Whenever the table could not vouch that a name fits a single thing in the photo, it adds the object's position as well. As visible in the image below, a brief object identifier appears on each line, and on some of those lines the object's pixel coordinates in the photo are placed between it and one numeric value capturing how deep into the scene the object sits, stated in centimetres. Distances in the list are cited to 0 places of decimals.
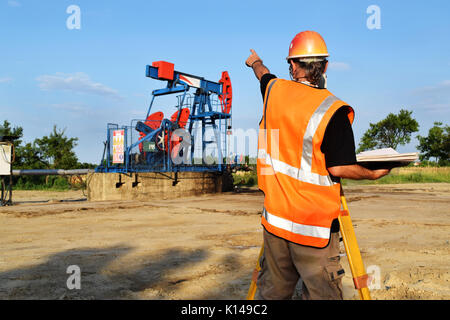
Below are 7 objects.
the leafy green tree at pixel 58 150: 3136
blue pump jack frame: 1764
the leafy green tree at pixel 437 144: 5303
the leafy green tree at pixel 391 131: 5897
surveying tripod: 191
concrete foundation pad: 1638
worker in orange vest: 184
